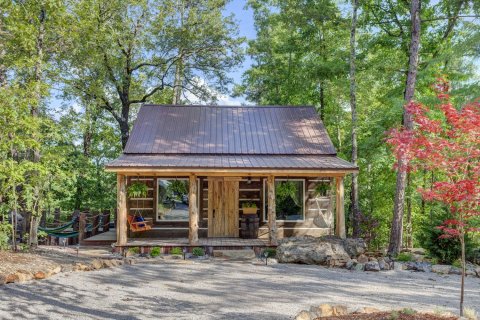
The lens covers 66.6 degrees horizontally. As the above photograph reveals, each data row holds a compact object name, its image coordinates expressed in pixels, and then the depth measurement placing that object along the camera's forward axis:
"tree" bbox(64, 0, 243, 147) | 16.45
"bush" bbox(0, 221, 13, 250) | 8.61
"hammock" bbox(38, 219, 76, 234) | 12.29
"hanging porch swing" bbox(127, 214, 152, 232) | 11.69
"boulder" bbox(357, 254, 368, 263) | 9.63
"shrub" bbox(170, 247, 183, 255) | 10.38
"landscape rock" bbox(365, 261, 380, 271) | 9.12
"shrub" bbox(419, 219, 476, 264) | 9.72
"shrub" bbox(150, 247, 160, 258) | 10.27
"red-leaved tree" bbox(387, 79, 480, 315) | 5.20
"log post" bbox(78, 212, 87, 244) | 12.09
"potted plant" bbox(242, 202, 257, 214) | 12.41
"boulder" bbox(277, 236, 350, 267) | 9.63
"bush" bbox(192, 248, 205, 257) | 10.27
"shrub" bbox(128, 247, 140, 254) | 10.45
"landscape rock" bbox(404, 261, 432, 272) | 9.26
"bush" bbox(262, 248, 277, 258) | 10.43
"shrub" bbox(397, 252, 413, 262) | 10.16
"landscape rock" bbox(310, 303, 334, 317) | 4.98
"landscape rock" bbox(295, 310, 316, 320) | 4.69
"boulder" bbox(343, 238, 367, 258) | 10.13
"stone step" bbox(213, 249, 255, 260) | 10.10
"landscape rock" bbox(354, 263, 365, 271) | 9.27
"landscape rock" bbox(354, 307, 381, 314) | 5.16
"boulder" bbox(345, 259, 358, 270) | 9.40
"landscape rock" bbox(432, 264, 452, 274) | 9.02
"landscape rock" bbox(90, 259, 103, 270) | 8.43
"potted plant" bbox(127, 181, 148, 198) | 11.94
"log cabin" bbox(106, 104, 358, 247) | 12.24
